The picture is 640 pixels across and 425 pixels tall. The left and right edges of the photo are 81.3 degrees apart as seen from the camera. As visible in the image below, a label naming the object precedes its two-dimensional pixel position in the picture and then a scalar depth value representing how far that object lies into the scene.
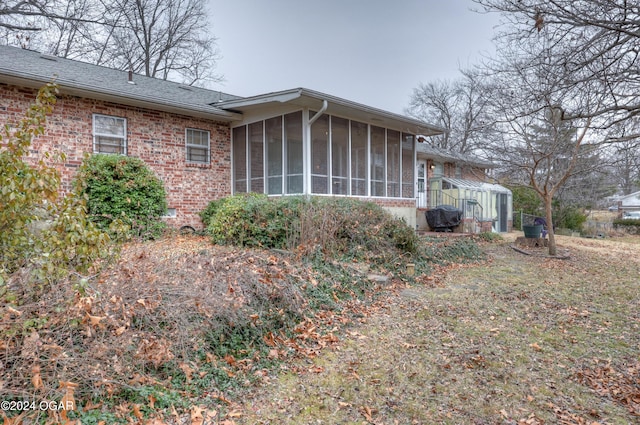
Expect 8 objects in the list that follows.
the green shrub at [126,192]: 7.86
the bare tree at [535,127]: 5.95
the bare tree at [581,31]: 4.18
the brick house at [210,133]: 8.28
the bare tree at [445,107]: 25.61
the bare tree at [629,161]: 7.28
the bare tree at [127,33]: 12.14
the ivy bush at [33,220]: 2.78
